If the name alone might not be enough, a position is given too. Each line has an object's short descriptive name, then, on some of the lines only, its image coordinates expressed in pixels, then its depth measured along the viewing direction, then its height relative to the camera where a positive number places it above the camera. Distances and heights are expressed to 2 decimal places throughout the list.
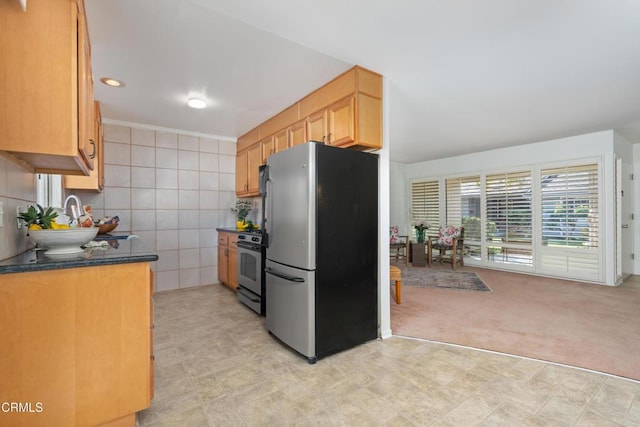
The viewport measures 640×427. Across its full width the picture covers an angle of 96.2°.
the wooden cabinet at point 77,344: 1.21 -0.59
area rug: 4.29 -1.07
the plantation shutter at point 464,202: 5.81 +0.24
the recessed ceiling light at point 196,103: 3.10 +1.23
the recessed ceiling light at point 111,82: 2.62 +1.24
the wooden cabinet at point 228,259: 3.90 -0.64
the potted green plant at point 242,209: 4.57 +0.09
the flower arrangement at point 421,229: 5.99 -0.32
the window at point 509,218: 5.07 -0.08
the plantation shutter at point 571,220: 4.39 -0.11
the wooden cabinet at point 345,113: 2.40 +0.93
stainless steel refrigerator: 2.16 -0.27
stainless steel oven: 3.08 -0.65
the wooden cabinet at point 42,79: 1.20 +0.59
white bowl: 1.46 -0.12
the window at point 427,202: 6.52 +0.29
